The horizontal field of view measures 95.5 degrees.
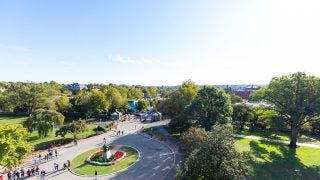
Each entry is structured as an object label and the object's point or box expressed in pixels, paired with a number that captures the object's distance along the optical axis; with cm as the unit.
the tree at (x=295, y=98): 2047
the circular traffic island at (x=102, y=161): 1666
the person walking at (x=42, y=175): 1567
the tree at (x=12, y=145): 1380
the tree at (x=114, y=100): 4232
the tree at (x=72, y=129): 2344
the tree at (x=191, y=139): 1551
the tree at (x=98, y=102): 3864
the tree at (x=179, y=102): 2567
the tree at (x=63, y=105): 4105
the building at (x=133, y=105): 4787
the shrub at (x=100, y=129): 2898
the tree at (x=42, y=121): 2426
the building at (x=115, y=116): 3910
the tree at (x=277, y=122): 2222
